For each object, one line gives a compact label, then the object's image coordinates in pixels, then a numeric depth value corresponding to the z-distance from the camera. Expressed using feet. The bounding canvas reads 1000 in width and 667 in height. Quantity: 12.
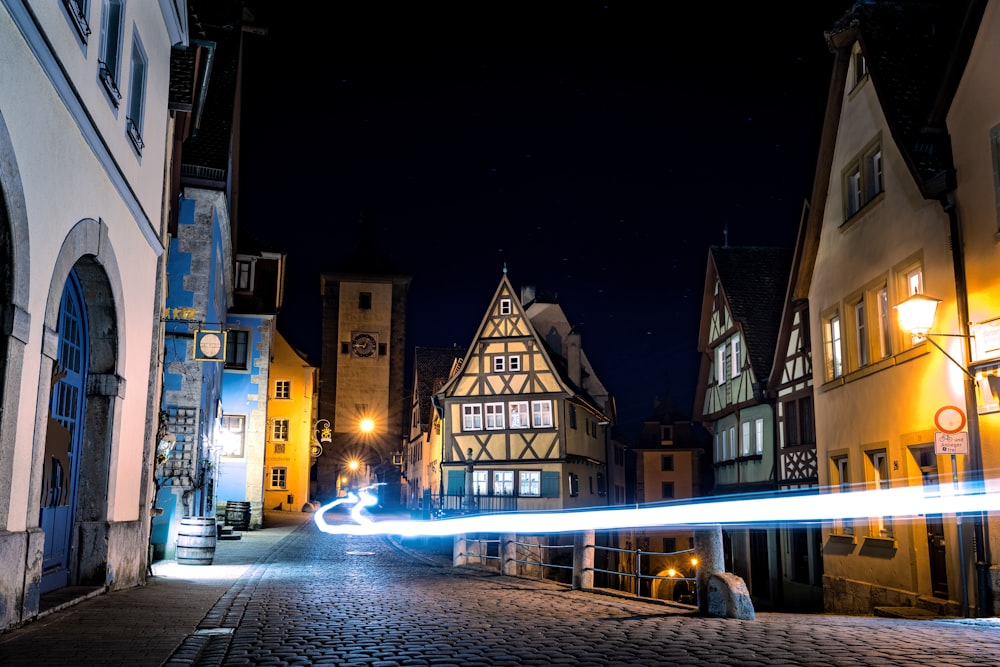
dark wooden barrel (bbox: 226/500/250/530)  93.25
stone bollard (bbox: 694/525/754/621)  34.37
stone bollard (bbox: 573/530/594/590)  46.34
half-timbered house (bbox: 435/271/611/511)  128.26
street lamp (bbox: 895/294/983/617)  40.55
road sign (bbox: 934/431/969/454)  38.19
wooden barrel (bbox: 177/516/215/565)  53.93
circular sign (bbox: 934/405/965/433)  38.40
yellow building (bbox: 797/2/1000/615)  42.37
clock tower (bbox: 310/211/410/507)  226.17
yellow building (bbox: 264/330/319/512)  156.97
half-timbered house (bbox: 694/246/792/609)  83.87
